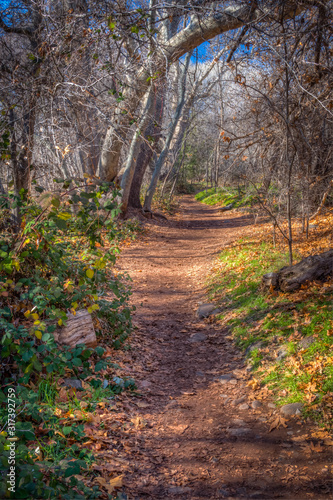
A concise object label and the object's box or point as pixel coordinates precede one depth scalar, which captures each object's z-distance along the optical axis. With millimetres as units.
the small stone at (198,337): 5373
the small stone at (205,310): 6181
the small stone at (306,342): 4008
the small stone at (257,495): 2420
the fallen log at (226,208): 21562
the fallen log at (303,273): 5245
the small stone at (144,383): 4027
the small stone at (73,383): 3436
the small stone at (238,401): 3708
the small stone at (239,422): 3336
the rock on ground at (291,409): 3303
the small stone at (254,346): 4522
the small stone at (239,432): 3184
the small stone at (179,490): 2500
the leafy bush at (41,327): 2000
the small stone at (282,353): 4090
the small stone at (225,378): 4184
